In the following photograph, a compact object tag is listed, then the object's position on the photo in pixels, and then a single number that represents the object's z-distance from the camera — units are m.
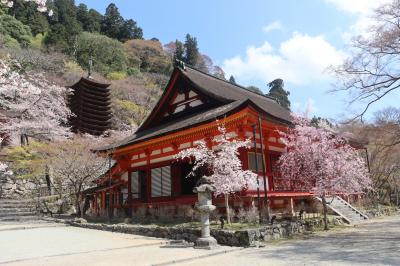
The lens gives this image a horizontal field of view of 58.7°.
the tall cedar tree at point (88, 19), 75.94
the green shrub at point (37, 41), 57.18
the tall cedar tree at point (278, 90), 76.07
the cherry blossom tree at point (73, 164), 22.06
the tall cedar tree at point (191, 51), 77.44
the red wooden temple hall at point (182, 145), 14.54
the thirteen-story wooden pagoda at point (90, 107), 41.06
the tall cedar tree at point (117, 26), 80.00
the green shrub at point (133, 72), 63.28
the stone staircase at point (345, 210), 16.80
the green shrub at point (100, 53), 61.24
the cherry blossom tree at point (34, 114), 31.95
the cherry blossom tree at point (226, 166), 12.43
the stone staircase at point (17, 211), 23.67
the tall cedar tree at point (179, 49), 78.55
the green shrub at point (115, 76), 58.81
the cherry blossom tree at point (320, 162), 13.55
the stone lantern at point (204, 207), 10.83
